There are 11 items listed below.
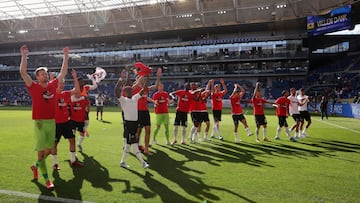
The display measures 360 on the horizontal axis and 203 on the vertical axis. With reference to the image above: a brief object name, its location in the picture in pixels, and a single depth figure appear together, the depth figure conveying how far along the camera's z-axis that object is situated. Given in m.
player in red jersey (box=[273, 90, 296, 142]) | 12.25
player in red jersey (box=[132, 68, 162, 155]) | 8.71
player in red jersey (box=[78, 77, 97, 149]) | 8.23
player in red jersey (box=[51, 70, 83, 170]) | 7.17
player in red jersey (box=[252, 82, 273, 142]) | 11.77
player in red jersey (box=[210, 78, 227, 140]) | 12.33
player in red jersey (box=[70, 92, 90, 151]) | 8.39
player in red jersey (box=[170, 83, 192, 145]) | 10.87
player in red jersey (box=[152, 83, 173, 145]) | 10.48
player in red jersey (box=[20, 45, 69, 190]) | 5.54
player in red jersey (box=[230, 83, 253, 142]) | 11.86
